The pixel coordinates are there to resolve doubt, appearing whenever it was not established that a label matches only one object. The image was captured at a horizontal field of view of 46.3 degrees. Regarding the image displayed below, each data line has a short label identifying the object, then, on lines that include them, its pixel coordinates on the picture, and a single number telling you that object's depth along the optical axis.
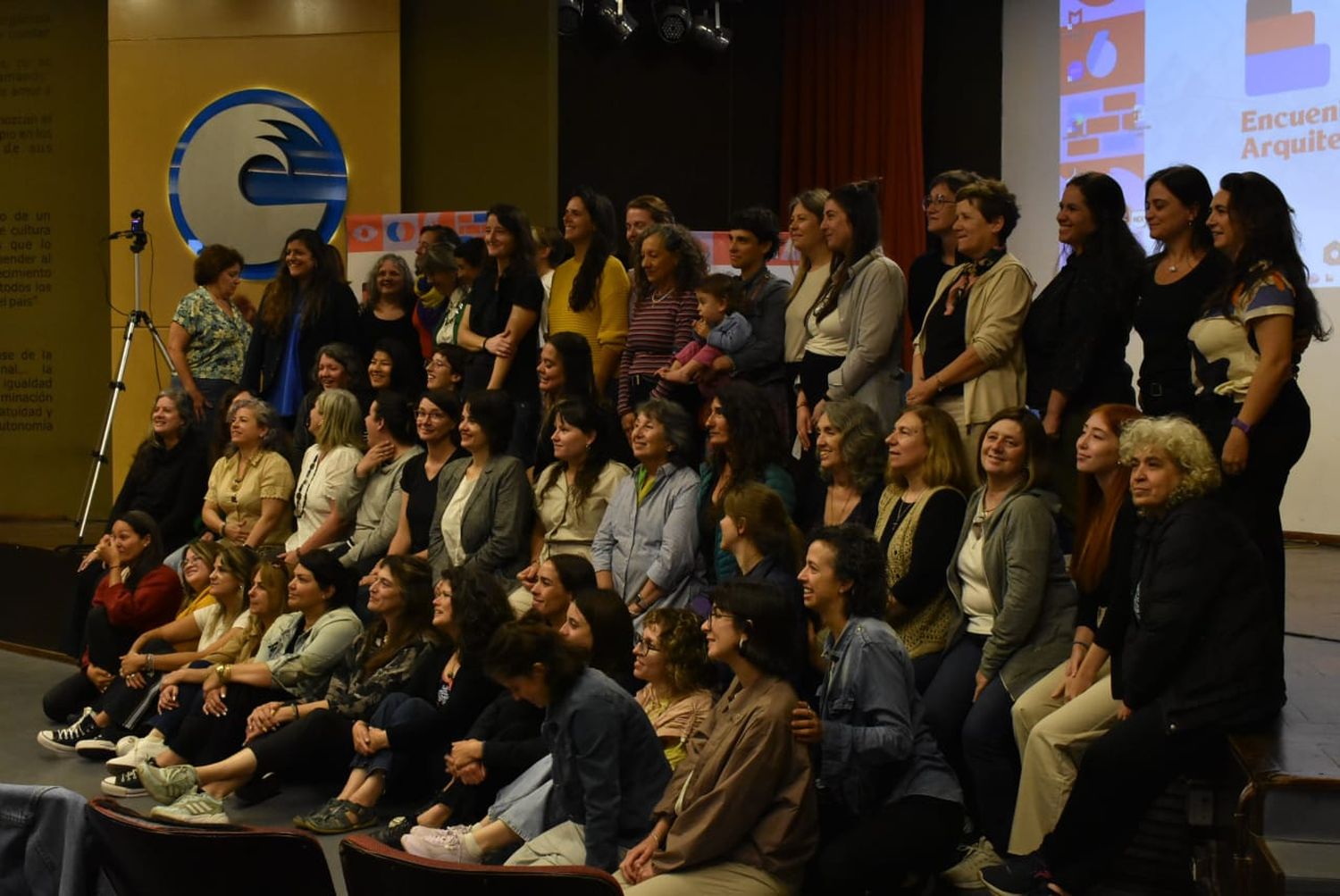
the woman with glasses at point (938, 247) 5.11
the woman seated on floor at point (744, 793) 3.54
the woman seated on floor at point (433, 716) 4.71
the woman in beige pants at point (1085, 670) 3.81
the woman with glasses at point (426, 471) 5.80
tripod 8.20
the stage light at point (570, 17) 9.09
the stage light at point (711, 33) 9.68
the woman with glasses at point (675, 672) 4.17
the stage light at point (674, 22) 9.62
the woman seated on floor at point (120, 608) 6.08
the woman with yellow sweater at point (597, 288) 5.94
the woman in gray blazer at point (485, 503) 5.47
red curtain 9.64
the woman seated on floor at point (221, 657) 5.43
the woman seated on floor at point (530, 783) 4.06
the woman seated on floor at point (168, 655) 5.73
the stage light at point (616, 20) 9.29
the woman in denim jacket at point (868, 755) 3.66
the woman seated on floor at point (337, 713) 4.96
